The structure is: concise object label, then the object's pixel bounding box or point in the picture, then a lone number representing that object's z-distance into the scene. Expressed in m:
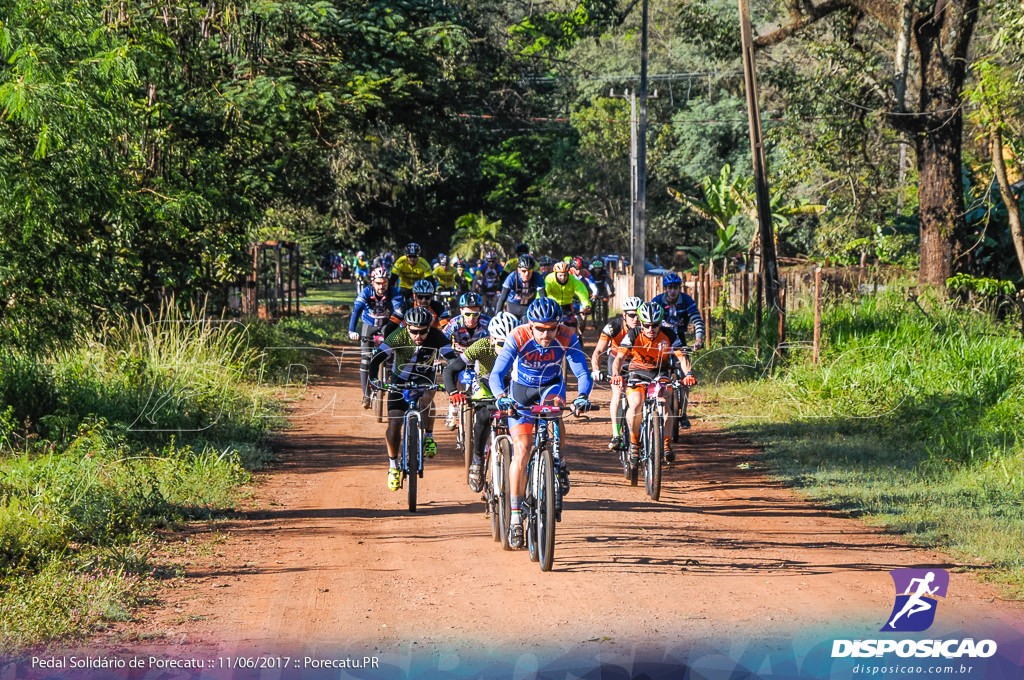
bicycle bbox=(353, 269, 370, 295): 32.91
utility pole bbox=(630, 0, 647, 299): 30.14
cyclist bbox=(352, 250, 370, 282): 39.21
